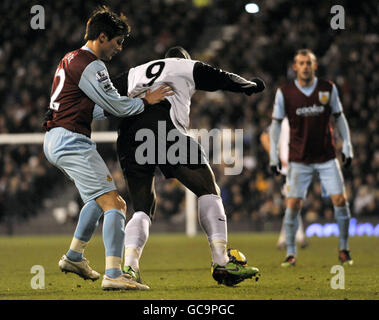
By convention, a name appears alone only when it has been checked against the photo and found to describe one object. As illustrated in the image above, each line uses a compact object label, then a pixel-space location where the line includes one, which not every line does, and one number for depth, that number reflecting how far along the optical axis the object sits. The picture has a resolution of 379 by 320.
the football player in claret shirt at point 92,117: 11.11
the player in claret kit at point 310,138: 16.69
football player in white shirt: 11.87
